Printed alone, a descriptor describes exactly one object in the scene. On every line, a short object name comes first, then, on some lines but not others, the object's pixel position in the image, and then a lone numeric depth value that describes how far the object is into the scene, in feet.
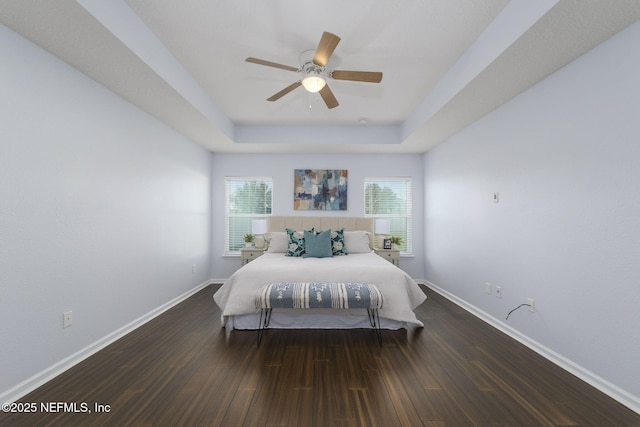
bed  9.64
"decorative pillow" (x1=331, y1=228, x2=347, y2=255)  13.63
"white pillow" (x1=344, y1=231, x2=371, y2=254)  14.28
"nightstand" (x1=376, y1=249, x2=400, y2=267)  15.61
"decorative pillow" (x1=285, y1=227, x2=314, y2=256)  13.26
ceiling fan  6.82
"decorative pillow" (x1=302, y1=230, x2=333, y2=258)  12.86
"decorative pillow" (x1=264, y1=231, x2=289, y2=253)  14.16
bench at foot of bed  8.60
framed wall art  17.16
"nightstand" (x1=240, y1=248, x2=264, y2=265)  15.49
